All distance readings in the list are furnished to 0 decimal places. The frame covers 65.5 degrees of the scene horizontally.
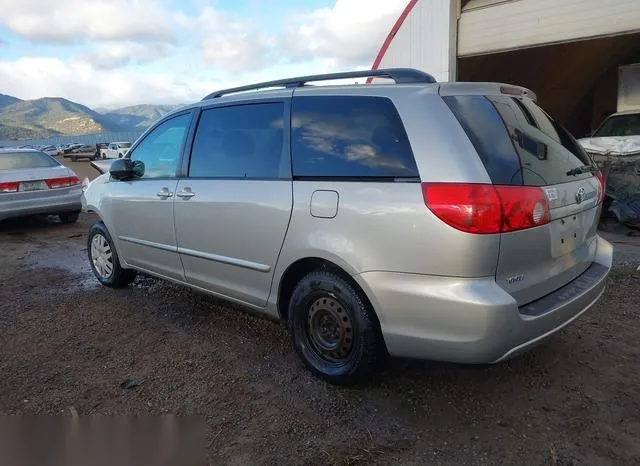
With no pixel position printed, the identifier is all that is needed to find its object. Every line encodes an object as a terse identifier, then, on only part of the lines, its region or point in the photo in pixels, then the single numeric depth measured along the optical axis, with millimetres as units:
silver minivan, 2387
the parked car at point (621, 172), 6824
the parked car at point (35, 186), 8203
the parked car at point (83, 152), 42812
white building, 7341
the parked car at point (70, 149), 50997
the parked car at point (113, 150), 40594
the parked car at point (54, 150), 54838
